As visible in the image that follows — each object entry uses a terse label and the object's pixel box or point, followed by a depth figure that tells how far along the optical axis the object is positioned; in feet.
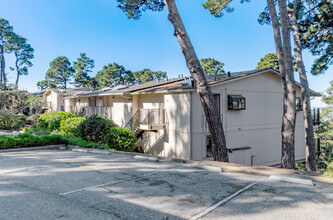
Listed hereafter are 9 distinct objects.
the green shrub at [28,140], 29.25
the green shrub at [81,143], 32.96
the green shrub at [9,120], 56.59
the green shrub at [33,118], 71.61
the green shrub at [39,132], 44.73
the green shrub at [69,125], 43.60
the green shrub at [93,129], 39.19
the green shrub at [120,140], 37.17
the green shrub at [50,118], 54.49
